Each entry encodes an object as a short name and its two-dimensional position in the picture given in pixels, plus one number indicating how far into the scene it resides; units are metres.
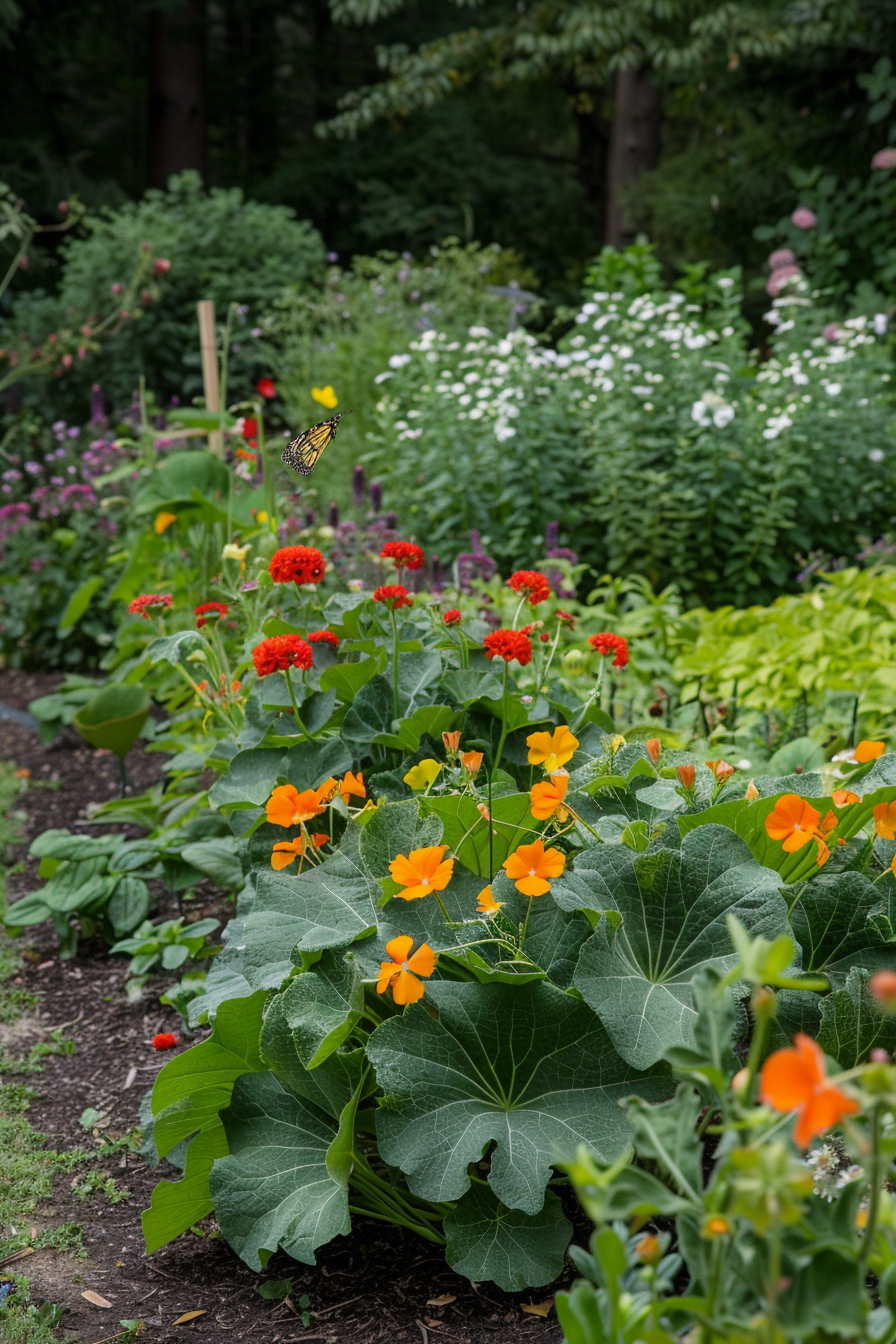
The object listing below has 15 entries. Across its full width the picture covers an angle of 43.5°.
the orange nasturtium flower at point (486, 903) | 1.48
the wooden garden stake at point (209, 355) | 4.18
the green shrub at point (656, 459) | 4.29
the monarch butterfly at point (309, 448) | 2.23
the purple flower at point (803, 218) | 7.89
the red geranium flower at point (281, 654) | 1.80
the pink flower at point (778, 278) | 6.62
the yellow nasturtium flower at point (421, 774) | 1.69
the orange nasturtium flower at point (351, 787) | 1.72
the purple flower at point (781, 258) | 7.03
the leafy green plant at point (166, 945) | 2.39
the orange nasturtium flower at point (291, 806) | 1.62
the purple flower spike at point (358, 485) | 4.01
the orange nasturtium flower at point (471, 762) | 1.59
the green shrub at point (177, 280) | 7.49
